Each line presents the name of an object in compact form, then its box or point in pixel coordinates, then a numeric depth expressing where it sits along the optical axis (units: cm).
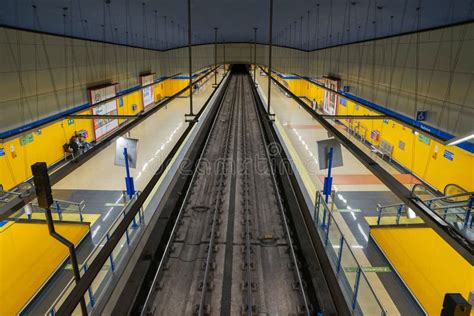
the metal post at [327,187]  927
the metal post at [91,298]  466
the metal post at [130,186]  959
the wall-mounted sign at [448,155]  1060
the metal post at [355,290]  562
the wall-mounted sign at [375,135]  1681
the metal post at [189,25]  855
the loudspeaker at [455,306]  124
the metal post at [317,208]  829
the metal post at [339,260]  641
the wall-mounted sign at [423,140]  1223
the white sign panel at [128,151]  890
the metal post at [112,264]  555
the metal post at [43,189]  191
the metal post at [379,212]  858
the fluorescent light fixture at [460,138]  435
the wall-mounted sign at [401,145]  1408
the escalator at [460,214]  655
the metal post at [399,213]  863
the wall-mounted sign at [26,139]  1130
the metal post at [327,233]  720
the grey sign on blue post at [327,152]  823
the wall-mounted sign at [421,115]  1125
